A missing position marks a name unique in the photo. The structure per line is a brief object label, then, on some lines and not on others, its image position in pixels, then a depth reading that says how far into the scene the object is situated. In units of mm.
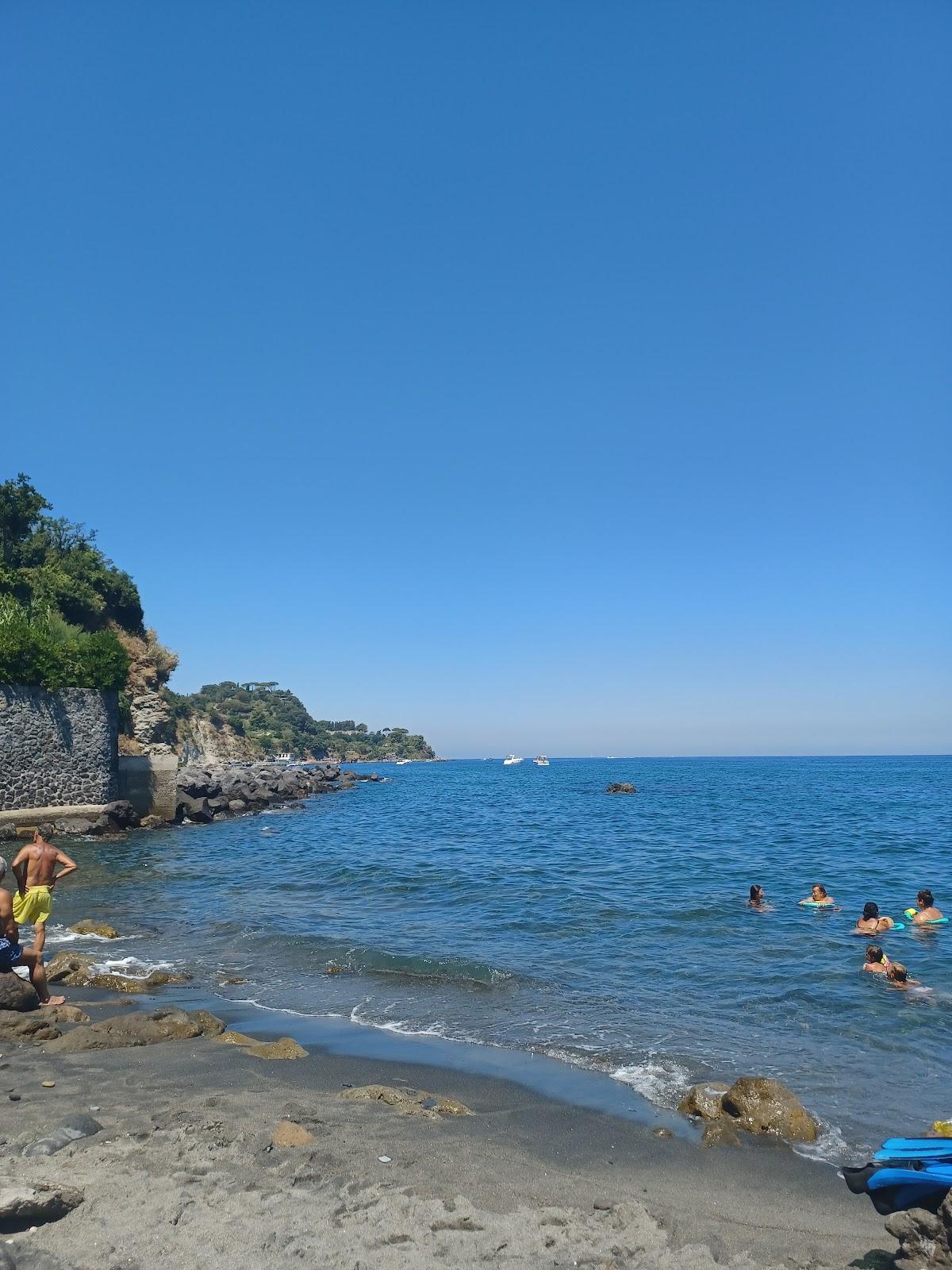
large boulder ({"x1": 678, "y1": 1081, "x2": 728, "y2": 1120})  7105
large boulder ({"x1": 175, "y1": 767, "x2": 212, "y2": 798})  40219
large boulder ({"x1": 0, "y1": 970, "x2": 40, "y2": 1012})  8727
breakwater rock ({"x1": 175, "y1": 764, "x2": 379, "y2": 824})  37219
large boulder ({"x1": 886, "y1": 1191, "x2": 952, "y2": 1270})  4121
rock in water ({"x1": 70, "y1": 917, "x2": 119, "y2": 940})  14102
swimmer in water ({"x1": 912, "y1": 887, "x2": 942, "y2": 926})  15008
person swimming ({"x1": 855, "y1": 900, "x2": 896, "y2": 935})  14305
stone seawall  27219
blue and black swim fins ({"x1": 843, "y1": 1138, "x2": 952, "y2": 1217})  4363
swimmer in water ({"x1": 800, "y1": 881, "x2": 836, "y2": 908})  16812
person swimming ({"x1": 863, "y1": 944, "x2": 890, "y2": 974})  11758
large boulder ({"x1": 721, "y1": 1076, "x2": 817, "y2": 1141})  6773
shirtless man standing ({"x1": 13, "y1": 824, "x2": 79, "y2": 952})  10461
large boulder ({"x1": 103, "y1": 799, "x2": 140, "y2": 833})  29195
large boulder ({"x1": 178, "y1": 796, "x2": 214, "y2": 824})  36278
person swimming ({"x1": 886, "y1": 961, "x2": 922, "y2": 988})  11242
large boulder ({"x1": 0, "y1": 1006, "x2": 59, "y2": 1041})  8188
